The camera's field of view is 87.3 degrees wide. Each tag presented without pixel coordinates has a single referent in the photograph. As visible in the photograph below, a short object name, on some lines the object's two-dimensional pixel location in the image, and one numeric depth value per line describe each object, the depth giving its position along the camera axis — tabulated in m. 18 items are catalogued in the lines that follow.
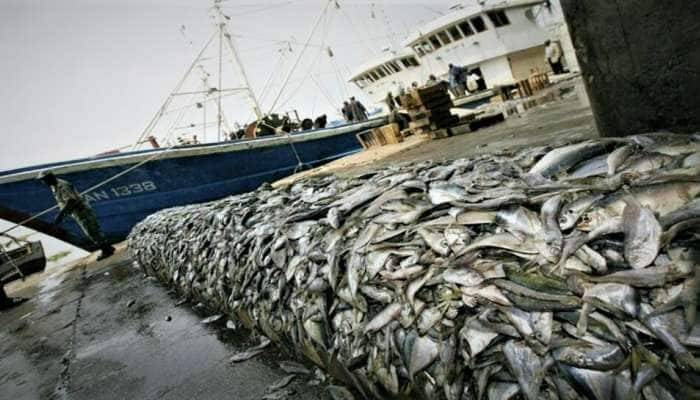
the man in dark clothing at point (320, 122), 21.33
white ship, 21.67
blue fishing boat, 12.46
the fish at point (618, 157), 1.55
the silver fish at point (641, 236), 1.09
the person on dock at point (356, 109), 24.16
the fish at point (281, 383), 2.41
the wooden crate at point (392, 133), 12.57
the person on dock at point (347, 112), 24.63
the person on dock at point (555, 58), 26.58
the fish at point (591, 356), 1.04
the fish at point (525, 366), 1.15
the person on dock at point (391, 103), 19.59
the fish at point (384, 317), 1.63
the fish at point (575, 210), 1.32
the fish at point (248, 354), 2.93
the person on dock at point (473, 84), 23.65
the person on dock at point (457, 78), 21.36
